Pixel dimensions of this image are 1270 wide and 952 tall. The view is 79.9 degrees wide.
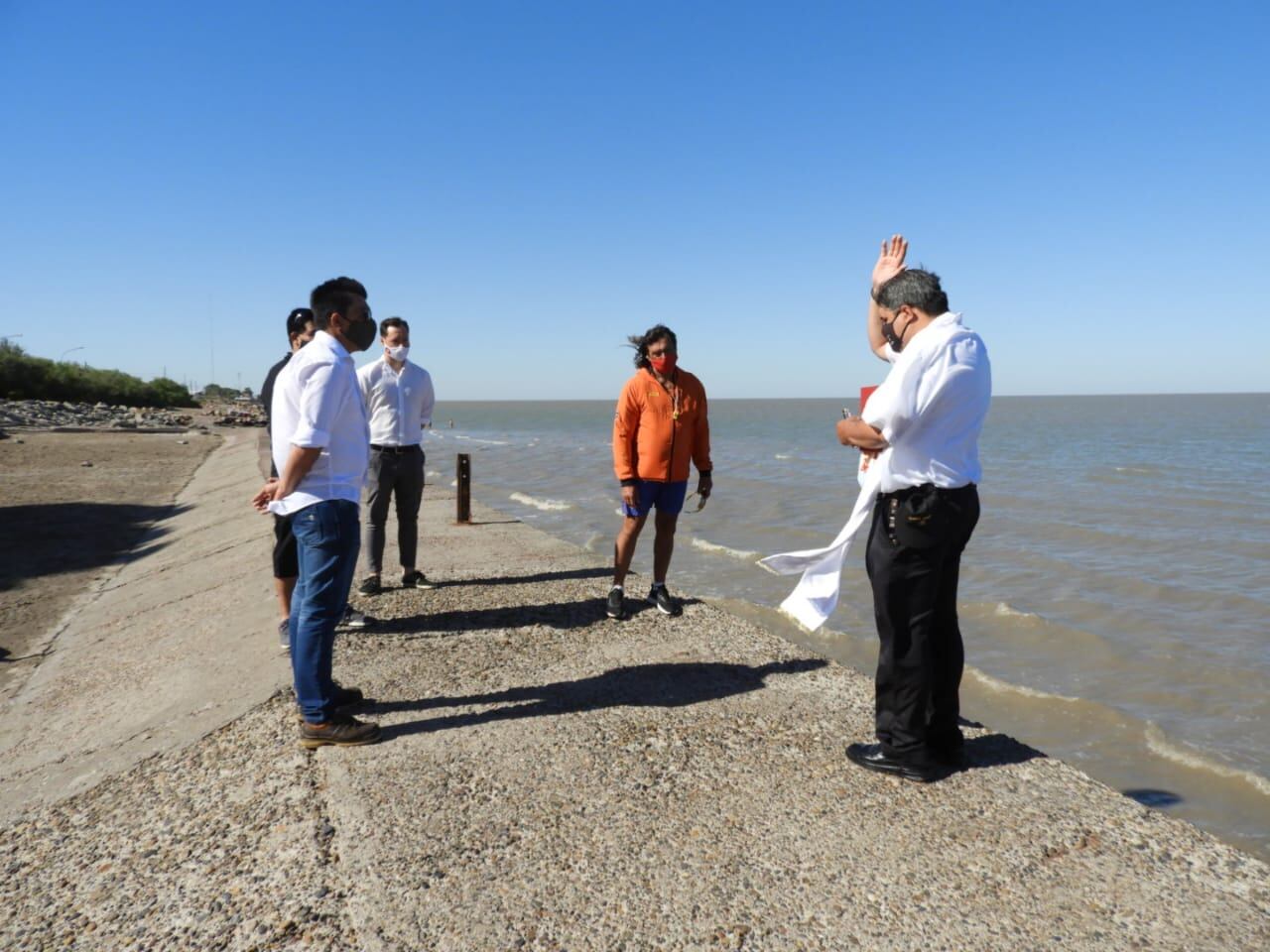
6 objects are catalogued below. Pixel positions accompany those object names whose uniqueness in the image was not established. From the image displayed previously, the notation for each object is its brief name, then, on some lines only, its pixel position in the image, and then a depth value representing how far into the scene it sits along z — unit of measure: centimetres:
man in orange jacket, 511
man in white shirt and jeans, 318
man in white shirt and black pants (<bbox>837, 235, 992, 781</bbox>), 274
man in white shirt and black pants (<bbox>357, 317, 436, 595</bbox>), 580
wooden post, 915
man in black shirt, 437
